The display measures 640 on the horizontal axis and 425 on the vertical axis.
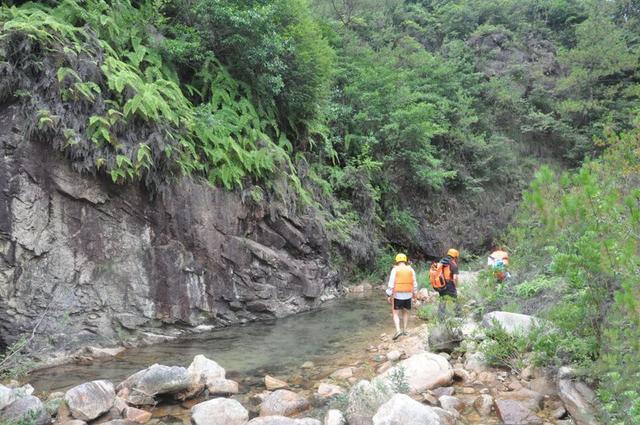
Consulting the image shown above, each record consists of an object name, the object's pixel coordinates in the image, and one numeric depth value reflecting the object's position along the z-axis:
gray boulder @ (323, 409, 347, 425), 5.26
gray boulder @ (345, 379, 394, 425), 5.21
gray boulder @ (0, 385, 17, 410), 5.18
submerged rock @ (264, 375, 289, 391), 6.93
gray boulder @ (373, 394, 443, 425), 4.69
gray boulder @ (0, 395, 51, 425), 5.09
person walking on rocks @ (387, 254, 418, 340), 9.16
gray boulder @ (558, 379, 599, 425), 4.66
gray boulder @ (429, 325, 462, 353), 7.51
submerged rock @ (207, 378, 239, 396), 6.65
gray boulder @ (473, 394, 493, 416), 5.40
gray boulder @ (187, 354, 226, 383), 6.77
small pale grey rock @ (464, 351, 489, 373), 6.54
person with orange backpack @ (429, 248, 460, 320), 9.25
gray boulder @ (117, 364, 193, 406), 6.13
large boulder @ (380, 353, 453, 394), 6.04
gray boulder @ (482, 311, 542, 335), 6.50
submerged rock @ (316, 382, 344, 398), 6.46
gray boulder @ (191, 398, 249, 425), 5.45
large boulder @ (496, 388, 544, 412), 5.31
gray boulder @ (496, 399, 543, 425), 4.95
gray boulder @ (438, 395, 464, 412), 5.48
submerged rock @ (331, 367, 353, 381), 7.22
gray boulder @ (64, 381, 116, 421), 5.57
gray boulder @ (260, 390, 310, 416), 5.84
